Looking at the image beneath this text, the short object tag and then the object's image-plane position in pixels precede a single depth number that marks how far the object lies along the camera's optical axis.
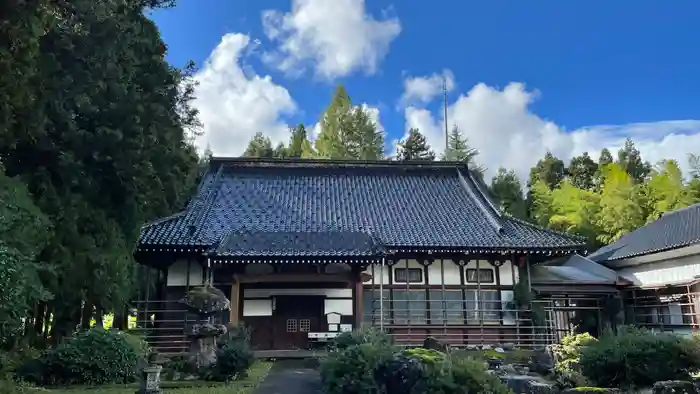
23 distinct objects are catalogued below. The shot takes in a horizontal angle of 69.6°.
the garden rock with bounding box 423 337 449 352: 14.80
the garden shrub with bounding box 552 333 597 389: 9.69
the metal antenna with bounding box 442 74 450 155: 43.59
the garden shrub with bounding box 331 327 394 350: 9.97
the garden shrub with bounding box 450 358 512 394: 6.63
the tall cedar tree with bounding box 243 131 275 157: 43.72
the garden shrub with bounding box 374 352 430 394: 7.08
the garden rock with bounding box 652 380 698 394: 8.47
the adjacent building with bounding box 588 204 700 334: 19.02
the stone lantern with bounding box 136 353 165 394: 8.63
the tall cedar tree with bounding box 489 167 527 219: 33.00
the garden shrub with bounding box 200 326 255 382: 11.41
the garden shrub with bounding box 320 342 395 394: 8.03
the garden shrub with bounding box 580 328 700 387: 9.88
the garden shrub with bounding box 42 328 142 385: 10.84
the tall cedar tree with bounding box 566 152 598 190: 52.69
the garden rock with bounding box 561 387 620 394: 8.36
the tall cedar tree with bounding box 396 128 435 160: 43.31
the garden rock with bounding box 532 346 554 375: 12.38
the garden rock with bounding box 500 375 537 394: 8.90
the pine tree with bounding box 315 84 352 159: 37.41
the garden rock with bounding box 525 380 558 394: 8.38
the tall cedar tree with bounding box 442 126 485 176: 40.59
